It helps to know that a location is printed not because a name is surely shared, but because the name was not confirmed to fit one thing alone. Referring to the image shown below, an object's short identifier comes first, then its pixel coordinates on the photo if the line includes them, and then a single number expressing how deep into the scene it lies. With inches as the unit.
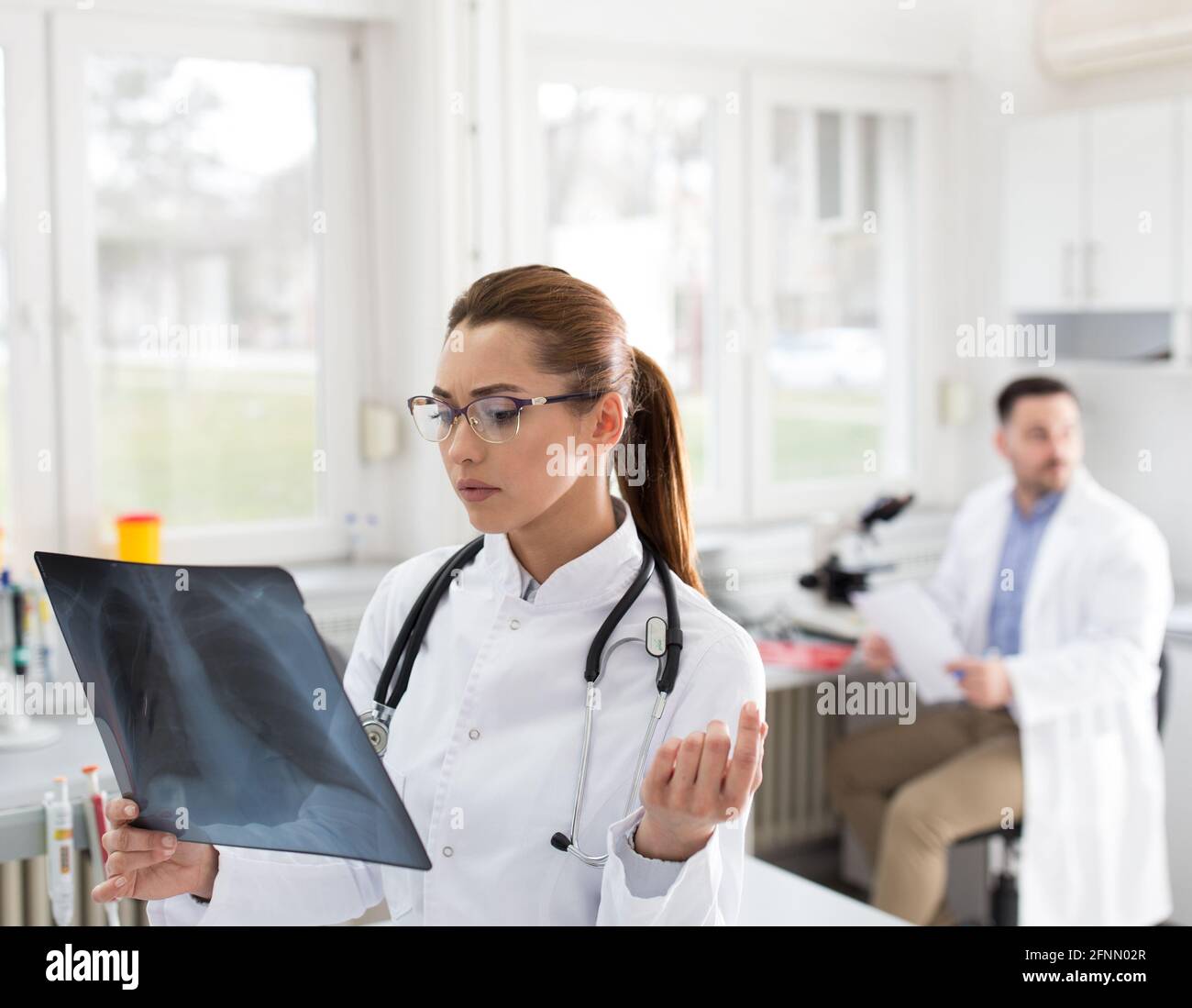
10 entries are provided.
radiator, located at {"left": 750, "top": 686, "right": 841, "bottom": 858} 152.2
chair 123.9
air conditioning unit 141.7
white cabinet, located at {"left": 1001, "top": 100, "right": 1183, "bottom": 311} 140.7
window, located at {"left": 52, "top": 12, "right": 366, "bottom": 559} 120.0
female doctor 50.1
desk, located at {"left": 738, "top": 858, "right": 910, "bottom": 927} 68.4
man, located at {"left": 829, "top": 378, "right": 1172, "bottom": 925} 119.5
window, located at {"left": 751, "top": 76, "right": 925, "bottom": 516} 158.6
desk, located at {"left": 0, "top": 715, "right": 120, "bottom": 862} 88.3
